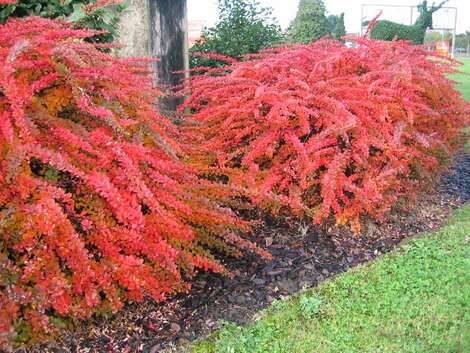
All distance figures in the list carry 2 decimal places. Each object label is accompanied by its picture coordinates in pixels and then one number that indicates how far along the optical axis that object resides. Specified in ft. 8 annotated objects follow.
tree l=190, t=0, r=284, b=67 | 23.65
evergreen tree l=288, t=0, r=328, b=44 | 52.19
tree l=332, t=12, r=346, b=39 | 63.77
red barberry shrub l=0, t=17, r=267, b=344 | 7.23
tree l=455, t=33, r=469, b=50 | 154.51
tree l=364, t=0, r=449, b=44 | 53.21
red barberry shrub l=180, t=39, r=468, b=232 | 11.69
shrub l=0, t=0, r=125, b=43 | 12.19
